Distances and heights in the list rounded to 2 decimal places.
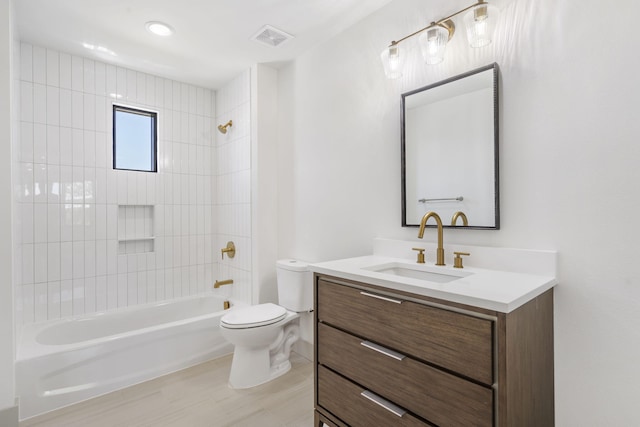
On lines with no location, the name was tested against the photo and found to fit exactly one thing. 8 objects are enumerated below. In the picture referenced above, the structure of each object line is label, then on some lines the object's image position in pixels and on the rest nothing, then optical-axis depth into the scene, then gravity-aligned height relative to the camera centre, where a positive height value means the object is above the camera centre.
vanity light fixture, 1.40 +0.85
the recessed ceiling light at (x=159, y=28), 2.14 +1.27
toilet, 2.13 -0.79
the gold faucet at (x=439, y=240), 1.52 -0.13
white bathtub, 1.91 -0.96
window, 2.89 +0.70
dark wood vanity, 0.97 -0.53
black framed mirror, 1.48 +0.32
